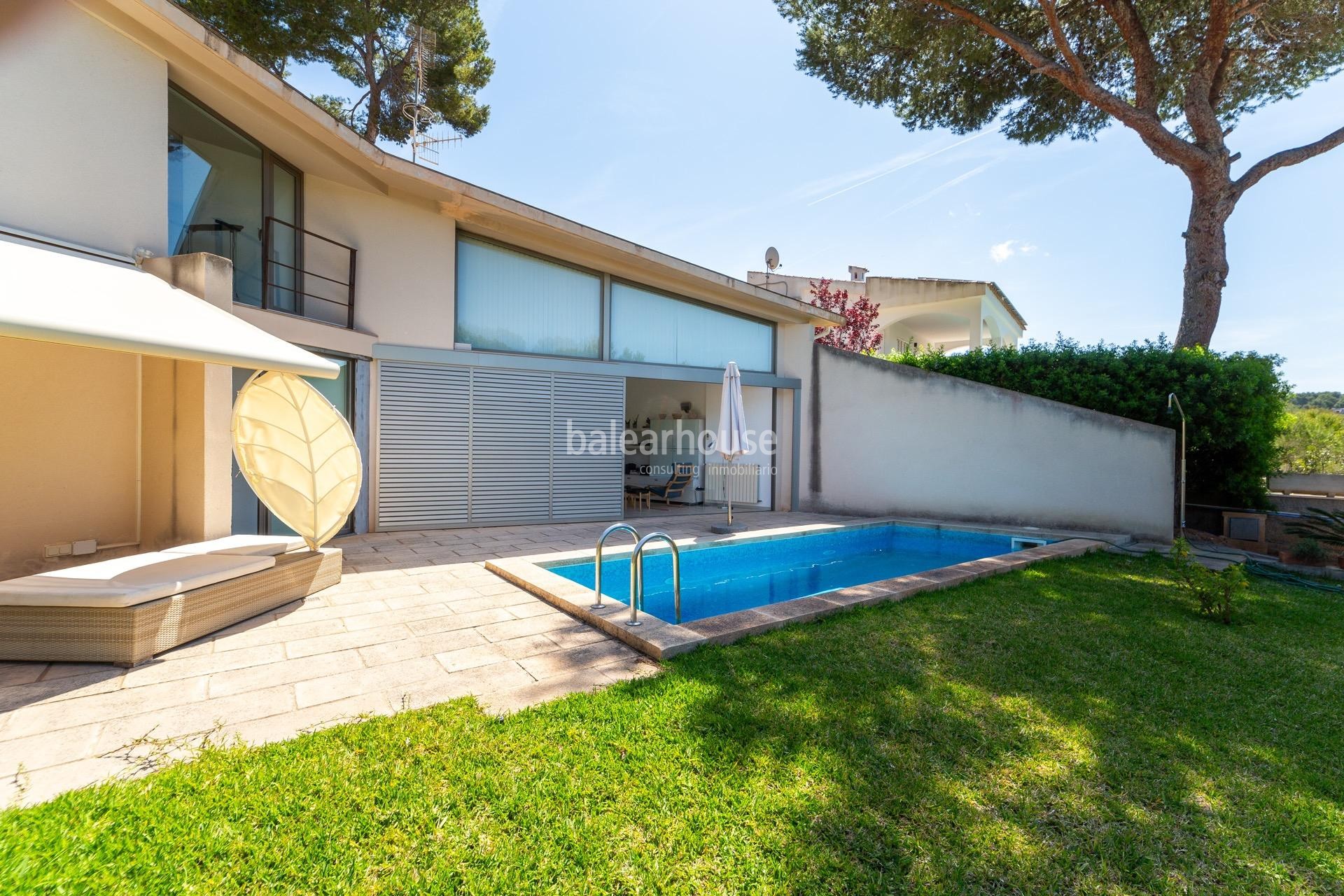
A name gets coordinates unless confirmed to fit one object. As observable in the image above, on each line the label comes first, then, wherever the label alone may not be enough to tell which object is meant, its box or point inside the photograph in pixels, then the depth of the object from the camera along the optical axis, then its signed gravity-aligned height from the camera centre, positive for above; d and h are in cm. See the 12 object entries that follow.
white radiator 1392 -95
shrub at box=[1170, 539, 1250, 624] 521 -133
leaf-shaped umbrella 515 -8
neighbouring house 2023 +556
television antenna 1111 +765
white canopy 304 +83
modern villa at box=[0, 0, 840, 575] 513 +220
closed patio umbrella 1020 +47
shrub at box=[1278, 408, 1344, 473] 1334 +6
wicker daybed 354 -112
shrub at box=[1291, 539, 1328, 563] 738 -137
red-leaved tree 1931 +436
